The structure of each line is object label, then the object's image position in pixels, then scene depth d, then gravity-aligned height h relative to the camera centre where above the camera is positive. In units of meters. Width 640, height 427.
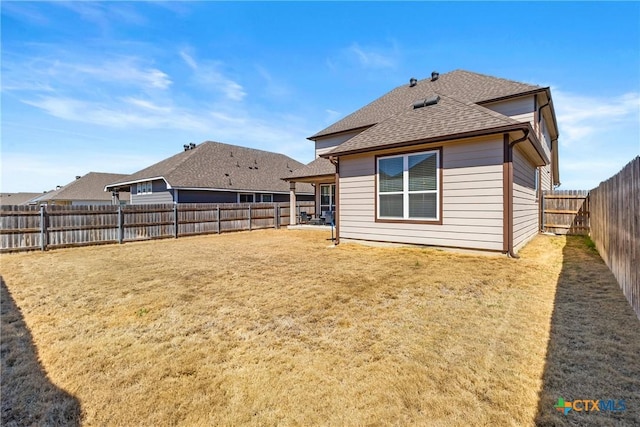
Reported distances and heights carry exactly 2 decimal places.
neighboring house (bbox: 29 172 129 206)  27.64 +1.68
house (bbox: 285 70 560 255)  6.83 +0.89
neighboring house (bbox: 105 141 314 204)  17.38 +1.99
